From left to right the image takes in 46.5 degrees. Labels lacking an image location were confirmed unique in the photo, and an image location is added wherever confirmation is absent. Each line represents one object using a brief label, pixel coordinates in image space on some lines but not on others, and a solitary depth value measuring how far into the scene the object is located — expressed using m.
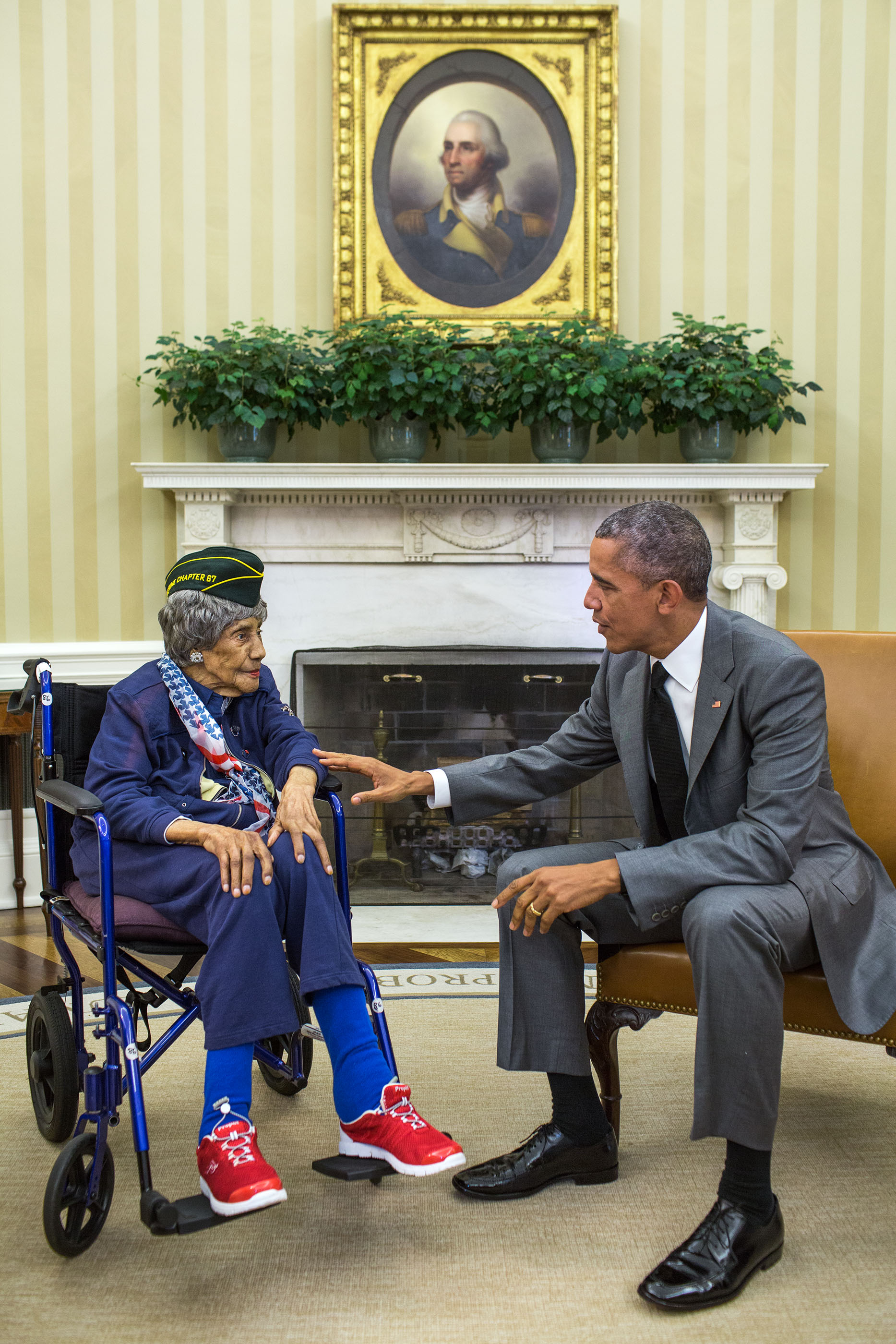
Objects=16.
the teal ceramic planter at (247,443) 3.53
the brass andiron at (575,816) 3.70
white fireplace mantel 3.62
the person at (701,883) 1.45
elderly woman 1.52
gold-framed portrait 3.65
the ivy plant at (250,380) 3.41
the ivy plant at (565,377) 3.40
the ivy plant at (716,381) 3.45
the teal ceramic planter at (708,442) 3.57
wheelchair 1.49
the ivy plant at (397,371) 3.38
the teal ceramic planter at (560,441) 3.53
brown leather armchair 1.67
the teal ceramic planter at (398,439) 3.53
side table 3.53
